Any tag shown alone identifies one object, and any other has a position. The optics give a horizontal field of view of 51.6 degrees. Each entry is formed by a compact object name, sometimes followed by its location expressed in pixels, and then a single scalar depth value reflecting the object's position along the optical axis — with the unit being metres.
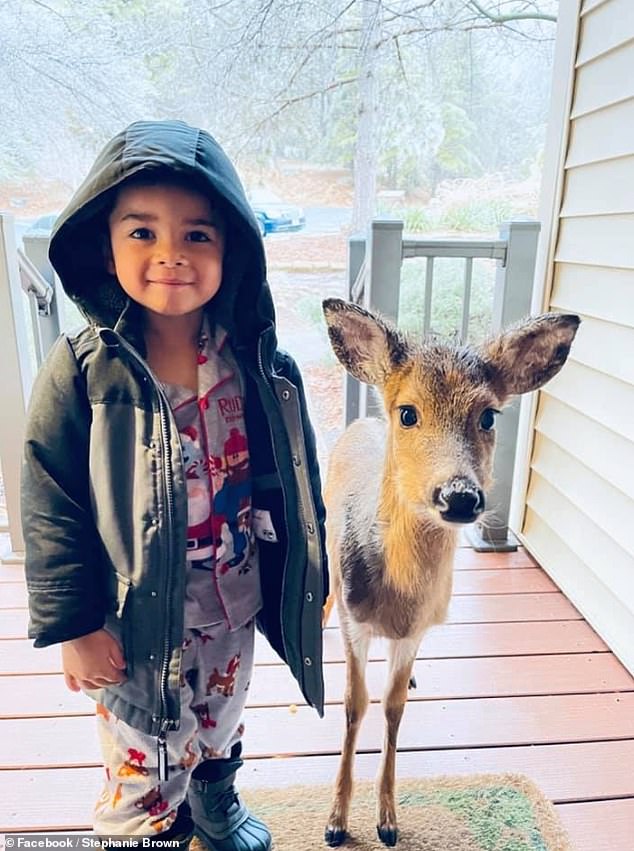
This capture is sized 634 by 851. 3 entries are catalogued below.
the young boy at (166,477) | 0.97
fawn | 1.05
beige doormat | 1.34
